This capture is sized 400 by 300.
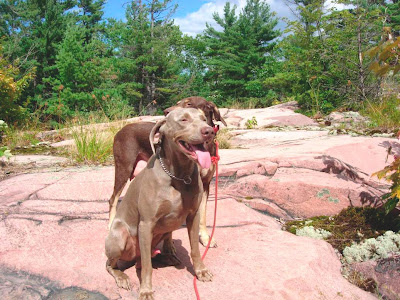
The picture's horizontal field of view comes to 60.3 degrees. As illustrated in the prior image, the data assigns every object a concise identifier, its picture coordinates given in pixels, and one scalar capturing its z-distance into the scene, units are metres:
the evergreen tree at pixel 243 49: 24.44
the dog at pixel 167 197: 2.40
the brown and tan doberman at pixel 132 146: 3.88
